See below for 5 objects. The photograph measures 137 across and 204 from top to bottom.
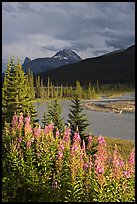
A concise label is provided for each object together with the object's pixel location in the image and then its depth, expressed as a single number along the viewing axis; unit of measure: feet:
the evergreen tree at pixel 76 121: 60.08
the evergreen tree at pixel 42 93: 335.88
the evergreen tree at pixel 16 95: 57.88
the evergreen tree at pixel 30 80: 323.55
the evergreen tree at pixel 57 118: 64.54
